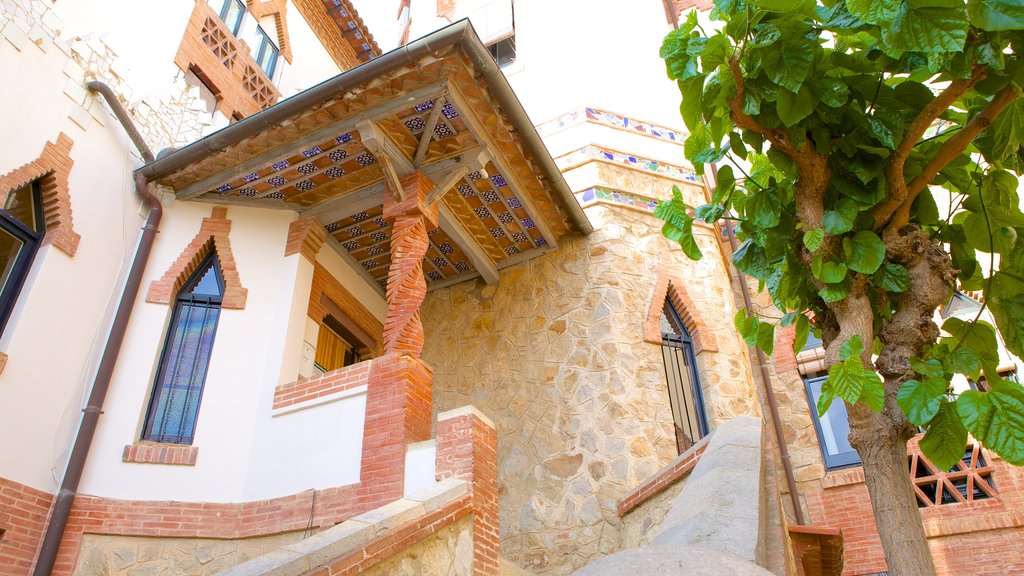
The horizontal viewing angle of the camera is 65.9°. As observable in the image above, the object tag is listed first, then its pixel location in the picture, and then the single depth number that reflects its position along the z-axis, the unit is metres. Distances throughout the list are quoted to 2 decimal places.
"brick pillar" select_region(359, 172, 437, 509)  6.40
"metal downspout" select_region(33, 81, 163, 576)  6.34
